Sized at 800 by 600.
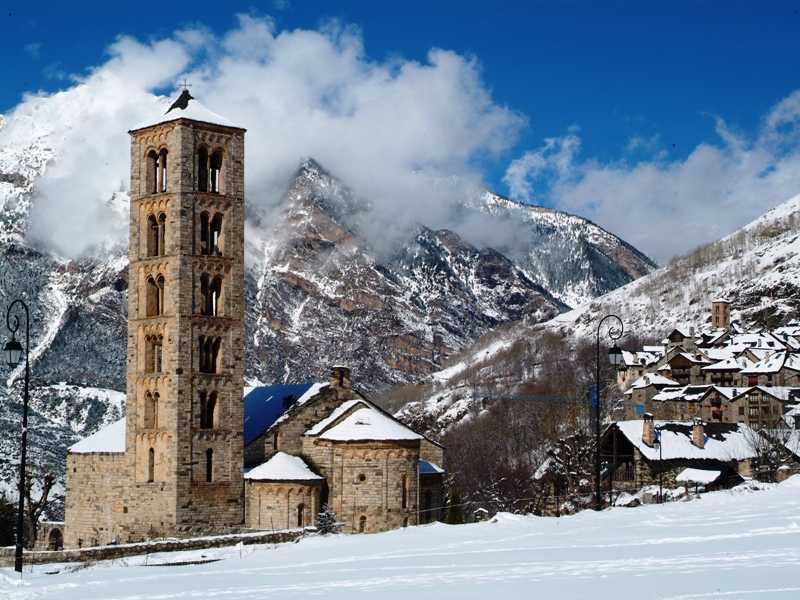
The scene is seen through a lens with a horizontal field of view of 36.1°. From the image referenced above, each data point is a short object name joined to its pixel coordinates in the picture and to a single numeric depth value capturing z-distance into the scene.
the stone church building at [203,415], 58.81
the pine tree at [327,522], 50.78
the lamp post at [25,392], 36.94
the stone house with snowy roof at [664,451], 80.69
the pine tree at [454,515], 58.41
